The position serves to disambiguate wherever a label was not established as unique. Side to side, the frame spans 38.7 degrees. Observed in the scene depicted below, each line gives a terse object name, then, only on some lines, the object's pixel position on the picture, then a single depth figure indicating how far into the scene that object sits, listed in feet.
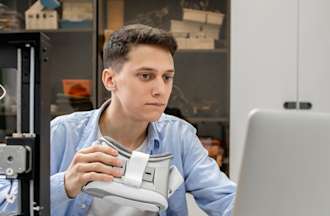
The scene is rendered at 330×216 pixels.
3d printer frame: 2.41
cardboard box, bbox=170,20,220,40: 8.53
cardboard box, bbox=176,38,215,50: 8.52
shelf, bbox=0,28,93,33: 8.55
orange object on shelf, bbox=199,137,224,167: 8.22
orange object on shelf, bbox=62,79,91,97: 8.54
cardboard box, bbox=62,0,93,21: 8.62
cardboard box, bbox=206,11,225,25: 8.45
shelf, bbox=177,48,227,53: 8.41
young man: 3.95
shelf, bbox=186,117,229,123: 8.42
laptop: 2.11
